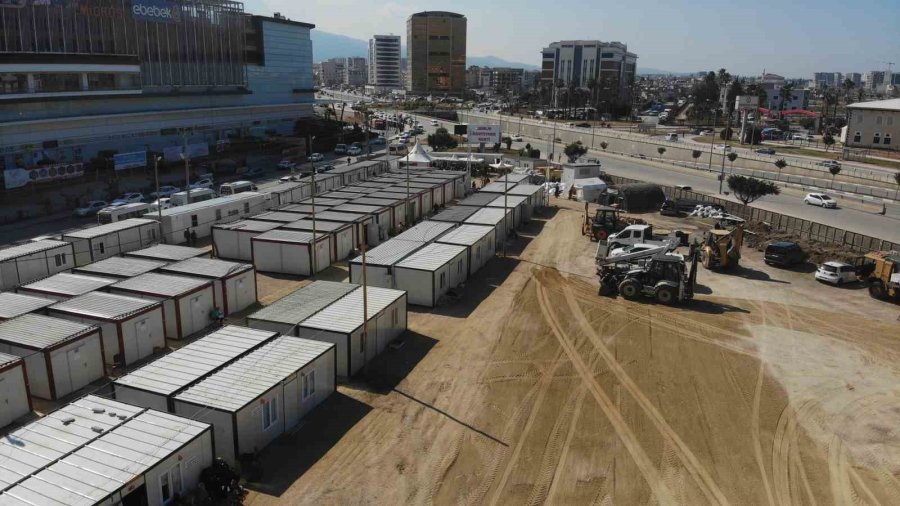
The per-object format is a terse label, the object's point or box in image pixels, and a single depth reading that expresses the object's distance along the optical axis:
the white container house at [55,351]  18.64
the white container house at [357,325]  20.22
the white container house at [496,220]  36.31
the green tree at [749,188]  44.19
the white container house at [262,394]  15.36
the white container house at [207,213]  36.03
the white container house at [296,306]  21.19
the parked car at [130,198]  45.25
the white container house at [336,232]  33.00
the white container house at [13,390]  17.14
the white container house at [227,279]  25.28
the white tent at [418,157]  64.56
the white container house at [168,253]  29.02
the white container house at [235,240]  33.19
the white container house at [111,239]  31.38
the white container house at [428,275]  26.72
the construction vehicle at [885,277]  28.31
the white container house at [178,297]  23.06
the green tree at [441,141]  82.06
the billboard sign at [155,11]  66.88
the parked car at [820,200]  50.50
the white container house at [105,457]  12.28
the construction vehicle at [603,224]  38.81
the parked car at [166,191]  49.86
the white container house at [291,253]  30.81
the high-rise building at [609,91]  152.30
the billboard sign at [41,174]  48.06
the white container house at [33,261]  27.75
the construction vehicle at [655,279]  27.38
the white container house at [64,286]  24.02
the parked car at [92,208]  43.78
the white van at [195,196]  43.56
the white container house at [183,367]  16.28
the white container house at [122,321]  20.80
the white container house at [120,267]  26.52
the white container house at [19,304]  21.77
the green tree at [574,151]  69.62
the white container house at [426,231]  32.75
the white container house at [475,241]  31.38
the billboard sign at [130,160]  55.56
